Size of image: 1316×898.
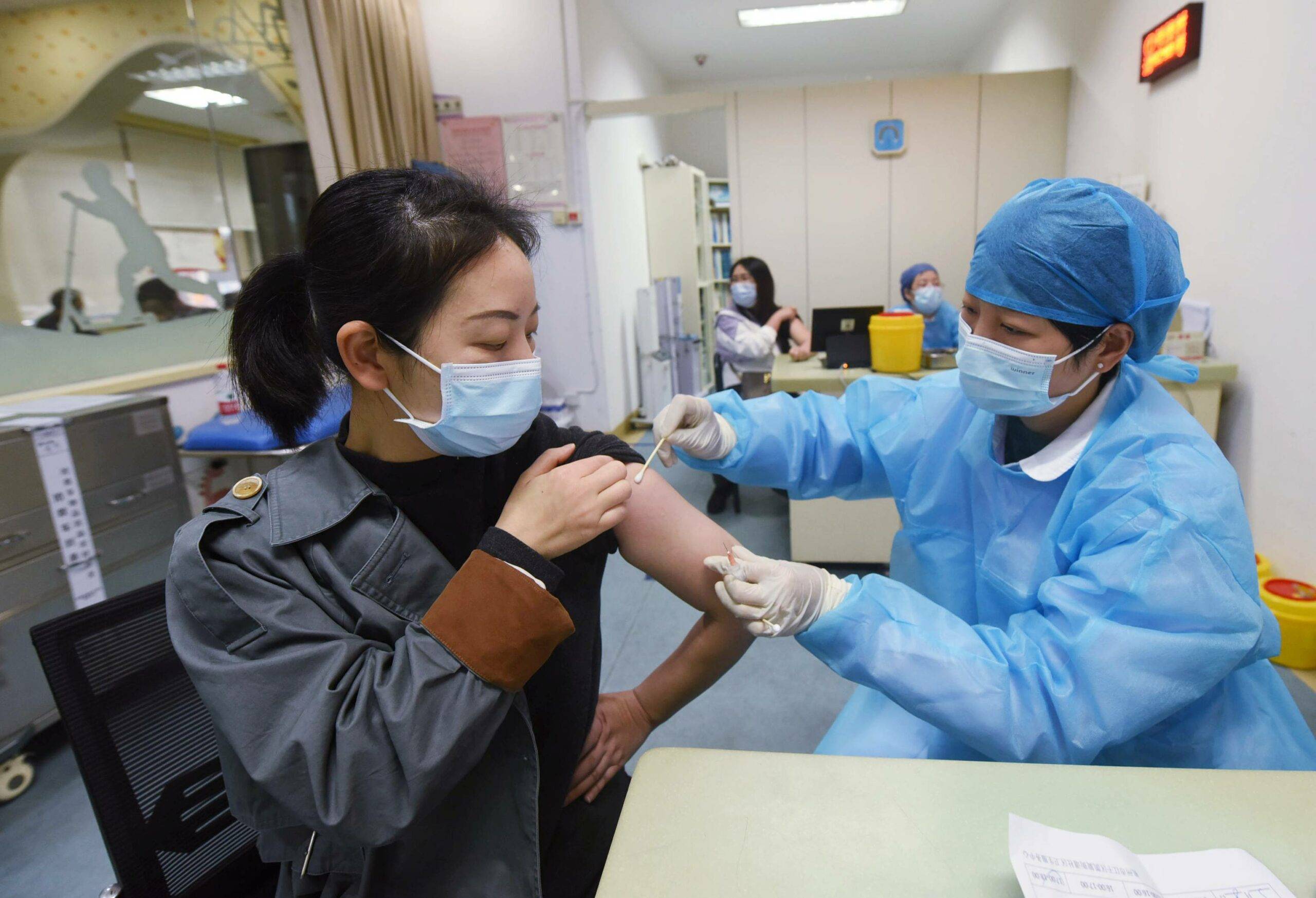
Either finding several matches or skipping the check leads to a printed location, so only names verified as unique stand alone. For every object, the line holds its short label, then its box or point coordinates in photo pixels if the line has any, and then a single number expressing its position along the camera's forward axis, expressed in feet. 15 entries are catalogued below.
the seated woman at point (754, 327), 13.47
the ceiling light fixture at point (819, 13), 16.37
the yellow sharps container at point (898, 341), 8.74
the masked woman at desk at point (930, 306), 12.82
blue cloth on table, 8.23
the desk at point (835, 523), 9.02
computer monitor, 9.61
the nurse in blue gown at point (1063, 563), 2.69
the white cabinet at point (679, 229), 19.67
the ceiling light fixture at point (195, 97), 9.57
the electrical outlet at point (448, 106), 14.58
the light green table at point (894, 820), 2.03
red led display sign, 8.67
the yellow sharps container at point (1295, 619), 6.75
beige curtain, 10.82
